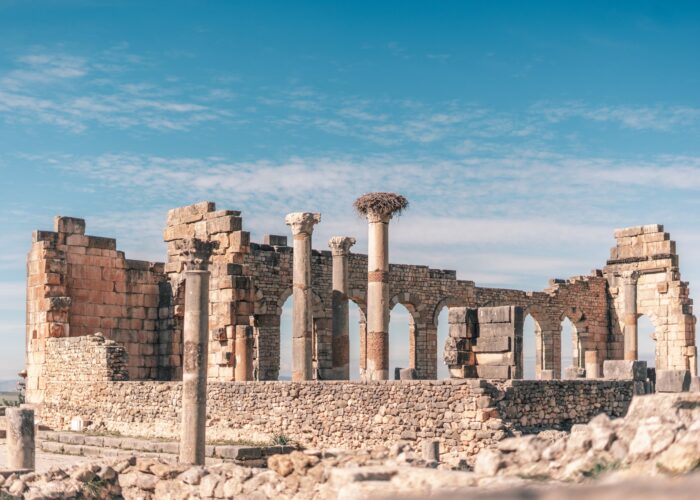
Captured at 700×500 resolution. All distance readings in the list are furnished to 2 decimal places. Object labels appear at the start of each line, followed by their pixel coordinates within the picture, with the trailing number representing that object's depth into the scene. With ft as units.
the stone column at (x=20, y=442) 45.65
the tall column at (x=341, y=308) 84.28
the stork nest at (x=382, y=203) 76.54
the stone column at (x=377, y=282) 77.25
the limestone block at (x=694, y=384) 61.41
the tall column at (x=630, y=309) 114.73
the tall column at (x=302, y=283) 77.15
